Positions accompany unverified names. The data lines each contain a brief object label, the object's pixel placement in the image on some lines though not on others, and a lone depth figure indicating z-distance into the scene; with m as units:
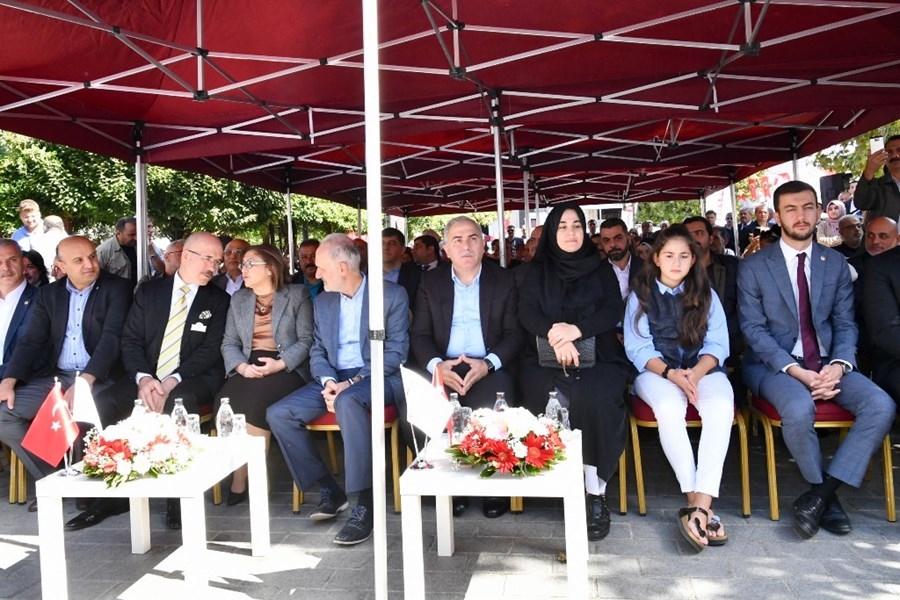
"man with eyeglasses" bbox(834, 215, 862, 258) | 6.71
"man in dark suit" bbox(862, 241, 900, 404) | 4.14
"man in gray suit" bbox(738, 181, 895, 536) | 3.92
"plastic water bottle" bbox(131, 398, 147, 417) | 3.37
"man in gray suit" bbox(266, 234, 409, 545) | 4.15
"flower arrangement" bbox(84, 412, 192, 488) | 3.05
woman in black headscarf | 4.08
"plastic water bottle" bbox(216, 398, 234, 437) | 3.78
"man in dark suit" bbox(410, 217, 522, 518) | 4.66
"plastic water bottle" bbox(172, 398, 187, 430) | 3.60
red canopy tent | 4.55
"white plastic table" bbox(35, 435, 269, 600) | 2.91
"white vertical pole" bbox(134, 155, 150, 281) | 6.31
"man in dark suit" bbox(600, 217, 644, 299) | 5.85
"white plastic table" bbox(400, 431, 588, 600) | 2.73
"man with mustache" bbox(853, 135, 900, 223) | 6.16
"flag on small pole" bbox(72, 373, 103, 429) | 3.27
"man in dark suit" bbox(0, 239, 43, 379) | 5.13
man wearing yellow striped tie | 4.82
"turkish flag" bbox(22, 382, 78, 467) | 3.14
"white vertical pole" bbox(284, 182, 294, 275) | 9.71
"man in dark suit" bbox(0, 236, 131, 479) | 4.95
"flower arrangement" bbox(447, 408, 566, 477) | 2.82
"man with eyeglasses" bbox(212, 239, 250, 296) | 6.43
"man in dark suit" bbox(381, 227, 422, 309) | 6.76
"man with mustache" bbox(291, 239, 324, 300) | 7.28
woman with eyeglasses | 4.70
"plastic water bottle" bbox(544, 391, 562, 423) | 3.33
